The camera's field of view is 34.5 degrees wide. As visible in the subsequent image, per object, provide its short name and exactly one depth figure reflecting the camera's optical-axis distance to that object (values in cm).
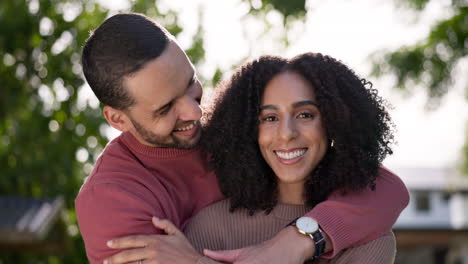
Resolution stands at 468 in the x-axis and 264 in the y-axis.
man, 285
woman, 306
